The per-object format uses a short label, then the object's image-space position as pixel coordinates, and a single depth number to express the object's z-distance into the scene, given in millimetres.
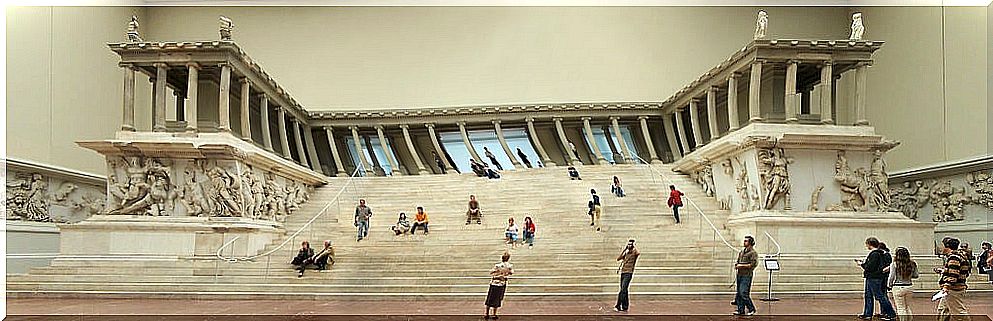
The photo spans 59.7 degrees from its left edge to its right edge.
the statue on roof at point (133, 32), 17688
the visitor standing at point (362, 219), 16844
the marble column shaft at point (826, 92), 17266
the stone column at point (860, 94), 17500
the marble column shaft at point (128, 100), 17661
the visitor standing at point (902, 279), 9125
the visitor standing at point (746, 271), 10867
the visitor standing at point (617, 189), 19480
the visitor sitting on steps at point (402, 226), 17156
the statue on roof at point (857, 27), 17625
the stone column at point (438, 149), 27156
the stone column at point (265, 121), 20844
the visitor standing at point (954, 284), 8094
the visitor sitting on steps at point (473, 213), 17703
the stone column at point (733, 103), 18766
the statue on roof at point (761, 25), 17859
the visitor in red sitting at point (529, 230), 15859
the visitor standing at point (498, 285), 10656
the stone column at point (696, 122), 21992
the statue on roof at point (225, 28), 18000
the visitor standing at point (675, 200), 17016
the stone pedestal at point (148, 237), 15836
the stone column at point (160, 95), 17625
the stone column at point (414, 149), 27406
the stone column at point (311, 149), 26327
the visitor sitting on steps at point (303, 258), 14523
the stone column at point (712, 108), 20656
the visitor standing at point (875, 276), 10156
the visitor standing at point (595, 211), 17031
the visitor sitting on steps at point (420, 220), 16984
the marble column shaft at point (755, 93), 17422
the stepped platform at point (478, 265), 13539
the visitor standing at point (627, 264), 11406
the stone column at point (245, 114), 18859
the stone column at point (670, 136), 24141
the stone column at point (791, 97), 17266
